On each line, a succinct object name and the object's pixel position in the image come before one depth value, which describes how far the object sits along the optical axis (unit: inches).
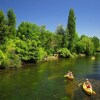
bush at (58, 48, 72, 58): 1883.6
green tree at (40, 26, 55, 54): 1714.5
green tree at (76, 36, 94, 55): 2228.1
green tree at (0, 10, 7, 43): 1069.6
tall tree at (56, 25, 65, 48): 1976.1
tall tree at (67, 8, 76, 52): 2087.1
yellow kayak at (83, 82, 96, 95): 596.6
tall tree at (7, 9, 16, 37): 1706.4
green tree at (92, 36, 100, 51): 2679.1
